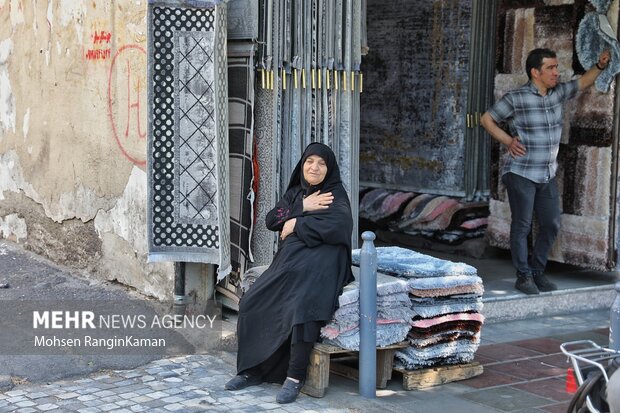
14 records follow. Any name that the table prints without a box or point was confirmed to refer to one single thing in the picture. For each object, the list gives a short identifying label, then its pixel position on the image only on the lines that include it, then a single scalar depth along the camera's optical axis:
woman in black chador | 11.17
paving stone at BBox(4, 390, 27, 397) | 11.41
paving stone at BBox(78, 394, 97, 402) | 11.25
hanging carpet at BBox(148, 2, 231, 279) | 13.05
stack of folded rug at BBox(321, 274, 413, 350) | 11.24
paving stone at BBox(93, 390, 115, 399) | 11.40
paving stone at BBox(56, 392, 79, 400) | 11.32
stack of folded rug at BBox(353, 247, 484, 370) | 11.66
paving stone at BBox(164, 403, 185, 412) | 10.90
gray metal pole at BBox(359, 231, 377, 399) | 11.05
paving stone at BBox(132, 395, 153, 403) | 11.18
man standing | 15.30
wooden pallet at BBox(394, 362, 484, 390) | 11.67
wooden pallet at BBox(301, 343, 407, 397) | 11.29
